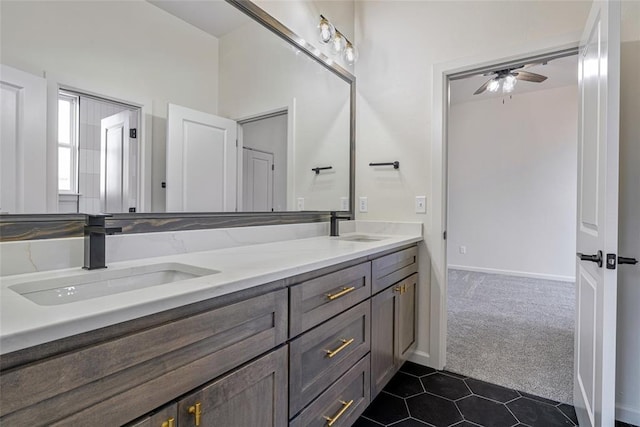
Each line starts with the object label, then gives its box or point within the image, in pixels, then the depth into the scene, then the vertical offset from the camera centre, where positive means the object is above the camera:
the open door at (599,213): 1.18 +0.01
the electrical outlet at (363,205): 2.51 +0.06
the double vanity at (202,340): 0.57 -0.31
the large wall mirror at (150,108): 1.00 +0.42
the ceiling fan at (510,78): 3.26 +1.39
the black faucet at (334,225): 2.20 -0.09
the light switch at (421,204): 2.23 +0.06
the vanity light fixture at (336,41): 2.18 +1.21
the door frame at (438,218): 2.17 -0.03
